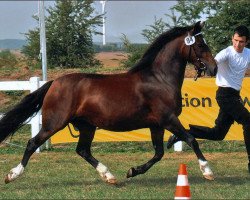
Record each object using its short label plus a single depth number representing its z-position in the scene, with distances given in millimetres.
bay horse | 12142
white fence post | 18316
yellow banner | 17906
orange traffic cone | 8873
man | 12610
